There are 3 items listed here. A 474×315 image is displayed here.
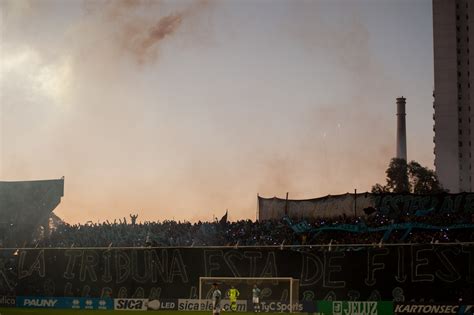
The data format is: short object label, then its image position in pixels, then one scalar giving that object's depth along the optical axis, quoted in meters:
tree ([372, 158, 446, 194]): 144.25
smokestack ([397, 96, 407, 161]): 155.62
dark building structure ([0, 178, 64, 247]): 68.38
